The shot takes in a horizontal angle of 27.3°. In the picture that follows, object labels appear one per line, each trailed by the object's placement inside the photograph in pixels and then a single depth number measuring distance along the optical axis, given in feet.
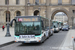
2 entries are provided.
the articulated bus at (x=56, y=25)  108.04
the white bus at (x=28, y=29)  42.22
